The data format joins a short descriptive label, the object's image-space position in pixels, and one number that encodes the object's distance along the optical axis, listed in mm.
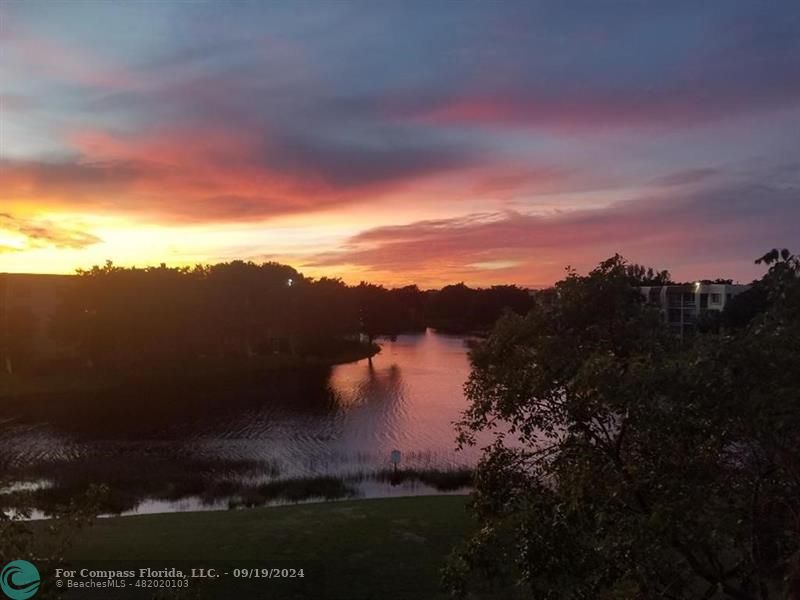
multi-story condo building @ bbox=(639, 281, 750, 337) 98456
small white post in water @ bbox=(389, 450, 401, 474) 36312
